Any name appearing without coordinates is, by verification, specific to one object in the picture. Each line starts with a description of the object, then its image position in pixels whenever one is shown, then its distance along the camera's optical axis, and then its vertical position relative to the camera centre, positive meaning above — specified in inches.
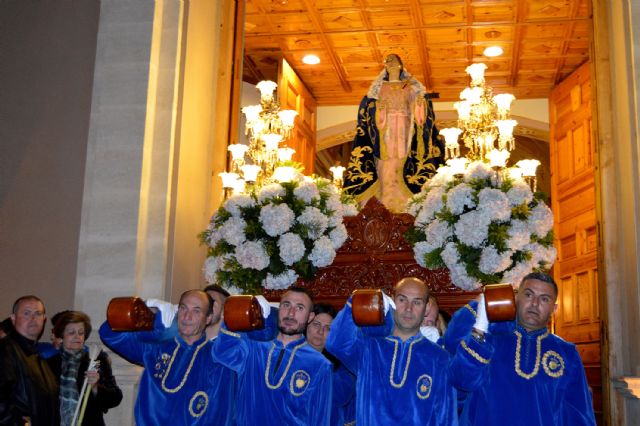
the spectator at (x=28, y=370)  164.7 -8.3
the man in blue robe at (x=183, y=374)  153.0 -7.7
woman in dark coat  170.9 -9.2
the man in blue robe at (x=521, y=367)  134.3 -4.2
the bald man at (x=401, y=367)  137.3 -4.8
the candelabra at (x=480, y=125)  264.4 +78.8
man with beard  148.4 -7.0
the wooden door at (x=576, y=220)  362.3 +64.5
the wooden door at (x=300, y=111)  443.5 +141.4
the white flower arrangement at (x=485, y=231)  187.5 +28.4
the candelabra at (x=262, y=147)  236.8 +66.4
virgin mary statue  260.7 +69.5
